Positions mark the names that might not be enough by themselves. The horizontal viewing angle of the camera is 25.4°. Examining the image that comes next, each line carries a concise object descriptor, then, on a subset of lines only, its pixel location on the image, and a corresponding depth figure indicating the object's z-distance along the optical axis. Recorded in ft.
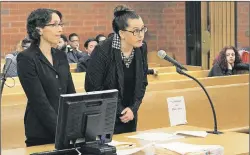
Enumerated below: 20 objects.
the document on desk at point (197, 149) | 9.29
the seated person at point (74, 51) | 29.01
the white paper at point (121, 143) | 10.27
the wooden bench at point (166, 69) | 24.81
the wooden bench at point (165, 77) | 21.31
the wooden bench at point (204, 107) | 17.24
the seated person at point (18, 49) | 20.00
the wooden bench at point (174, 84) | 14.99
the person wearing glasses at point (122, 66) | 11.84
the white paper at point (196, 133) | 11.35
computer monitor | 8.70
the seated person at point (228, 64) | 23.18
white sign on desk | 13.16
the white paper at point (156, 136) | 11.02
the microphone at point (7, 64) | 9.39
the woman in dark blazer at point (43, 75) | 10.44
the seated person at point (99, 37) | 29.34
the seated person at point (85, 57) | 23.71
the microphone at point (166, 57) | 11.30
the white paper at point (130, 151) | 9.33
